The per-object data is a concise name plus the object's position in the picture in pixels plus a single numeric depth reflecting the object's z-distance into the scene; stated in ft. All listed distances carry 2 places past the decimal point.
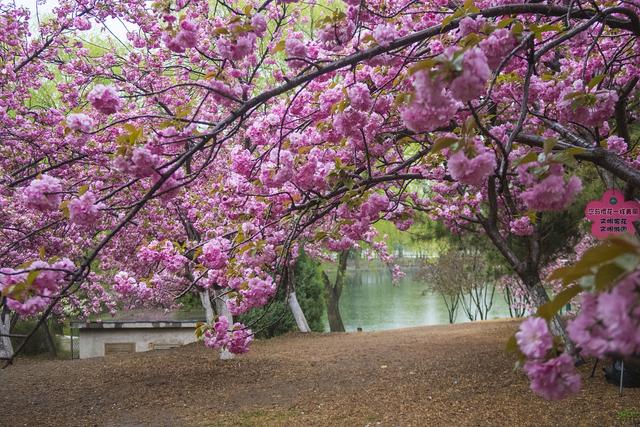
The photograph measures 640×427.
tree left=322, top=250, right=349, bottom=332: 47.32
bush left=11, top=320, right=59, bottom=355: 38.99
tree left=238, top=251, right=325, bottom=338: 36.76
